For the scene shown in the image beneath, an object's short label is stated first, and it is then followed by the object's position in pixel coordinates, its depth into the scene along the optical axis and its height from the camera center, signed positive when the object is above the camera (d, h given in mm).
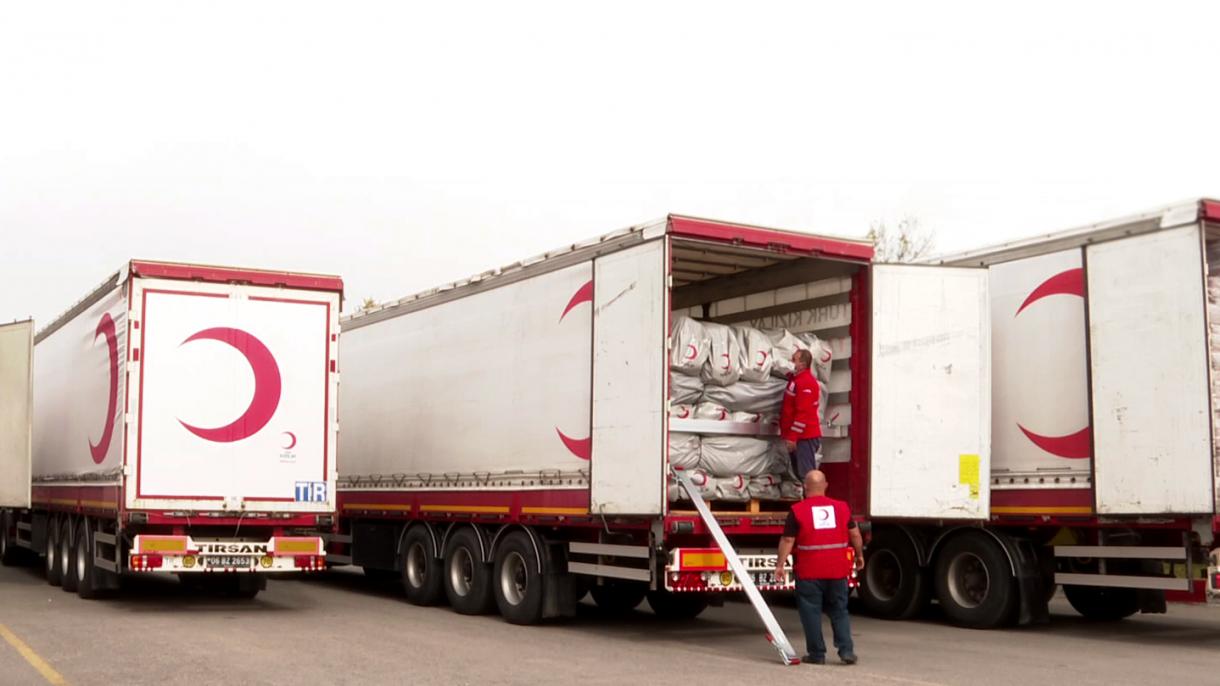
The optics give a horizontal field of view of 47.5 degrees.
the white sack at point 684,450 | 12461 +76
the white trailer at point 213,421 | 14000 +332
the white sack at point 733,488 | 12734 -267
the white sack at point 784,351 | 13258 +1042
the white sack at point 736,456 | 12734 +28
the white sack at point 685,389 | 12641 +635
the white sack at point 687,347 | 12578 +1013
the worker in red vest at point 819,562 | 10758 -793
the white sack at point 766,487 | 13047 -262
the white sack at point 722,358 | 12766 +934
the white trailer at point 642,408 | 11930 +479
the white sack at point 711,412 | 12758 +432
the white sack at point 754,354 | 13062 +991
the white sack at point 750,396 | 12933 +595
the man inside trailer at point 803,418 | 12664 +379
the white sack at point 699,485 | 12266 -238
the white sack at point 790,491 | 13281 -300
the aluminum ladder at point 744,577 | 10789 -992
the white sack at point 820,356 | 13359 +1003
